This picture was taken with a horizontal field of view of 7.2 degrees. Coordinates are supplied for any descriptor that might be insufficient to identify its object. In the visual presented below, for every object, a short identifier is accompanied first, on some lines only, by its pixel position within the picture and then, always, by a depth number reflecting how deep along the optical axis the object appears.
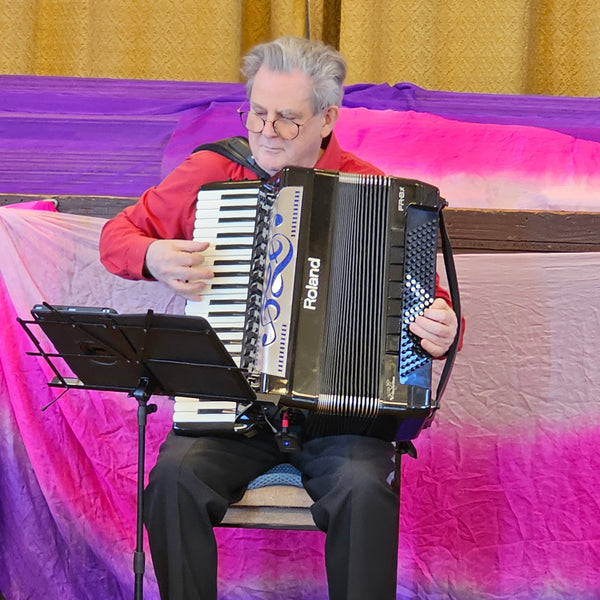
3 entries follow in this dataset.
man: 8.46
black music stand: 8.27
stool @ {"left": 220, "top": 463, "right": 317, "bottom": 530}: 8.56
